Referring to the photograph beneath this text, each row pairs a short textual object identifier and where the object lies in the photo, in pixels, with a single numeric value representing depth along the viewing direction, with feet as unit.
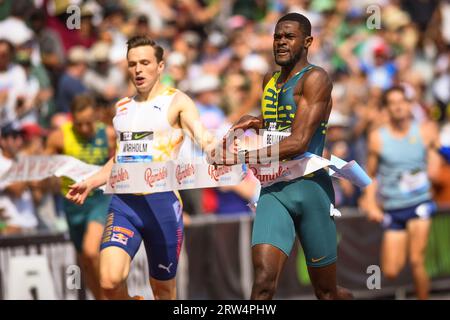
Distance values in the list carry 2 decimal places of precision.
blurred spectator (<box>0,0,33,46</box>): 53.11
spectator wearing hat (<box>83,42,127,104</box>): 53.42
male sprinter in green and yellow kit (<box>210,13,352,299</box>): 28.94
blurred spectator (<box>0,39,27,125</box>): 49.73
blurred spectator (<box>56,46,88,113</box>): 51.37
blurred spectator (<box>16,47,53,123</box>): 50.21
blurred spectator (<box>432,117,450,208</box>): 60.13
